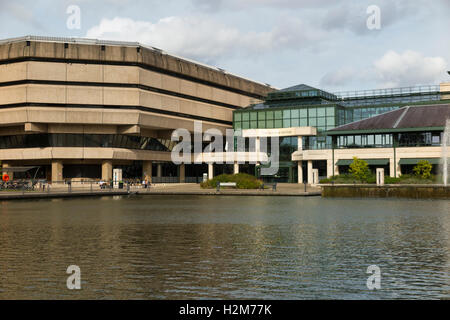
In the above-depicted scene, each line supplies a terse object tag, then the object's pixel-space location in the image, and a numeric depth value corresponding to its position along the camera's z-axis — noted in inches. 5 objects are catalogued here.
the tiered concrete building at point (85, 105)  3540.8
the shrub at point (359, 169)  2712.6
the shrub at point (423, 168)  2559.1
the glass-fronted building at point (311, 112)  3563.0
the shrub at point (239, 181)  2711.6
